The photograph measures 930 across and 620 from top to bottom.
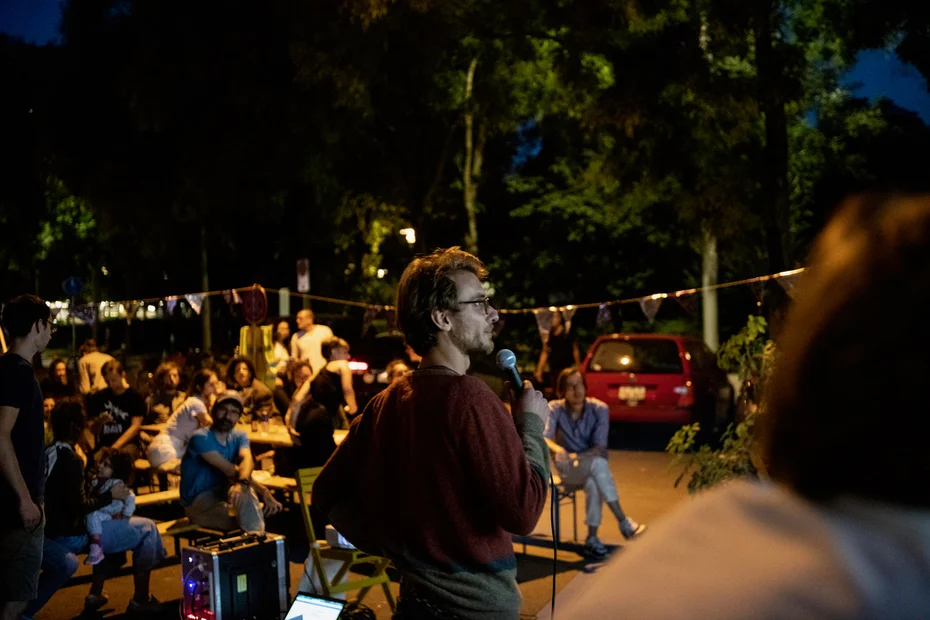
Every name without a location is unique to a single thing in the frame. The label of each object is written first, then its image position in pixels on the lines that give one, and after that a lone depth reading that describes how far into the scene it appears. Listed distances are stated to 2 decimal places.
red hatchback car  14.70
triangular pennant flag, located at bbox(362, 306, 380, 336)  17.27
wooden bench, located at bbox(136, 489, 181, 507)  8.35
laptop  5.16
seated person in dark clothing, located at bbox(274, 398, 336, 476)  8.08
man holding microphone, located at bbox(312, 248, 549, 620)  2.42
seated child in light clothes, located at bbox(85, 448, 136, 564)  6.46
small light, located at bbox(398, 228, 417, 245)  24.03
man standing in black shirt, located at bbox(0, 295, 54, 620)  4.46
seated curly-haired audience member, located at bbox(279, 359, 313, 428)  8.82
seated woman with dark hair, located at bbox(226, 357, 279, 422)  10.83
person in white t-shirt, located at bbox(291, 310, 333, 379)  13.74
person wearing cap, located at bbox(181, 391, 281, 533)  7.39
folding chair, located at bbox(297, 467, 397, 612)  6.25
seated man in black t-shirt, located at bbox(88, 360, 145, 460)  9.81
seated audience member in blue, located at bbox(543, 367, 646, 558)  8.37
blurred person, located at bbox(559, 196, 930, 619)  0.86
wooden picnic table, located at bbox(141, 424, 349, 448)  9.59
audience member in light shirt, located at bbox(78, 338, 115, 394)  13.23
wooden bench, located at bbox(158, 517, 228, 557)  7.45
